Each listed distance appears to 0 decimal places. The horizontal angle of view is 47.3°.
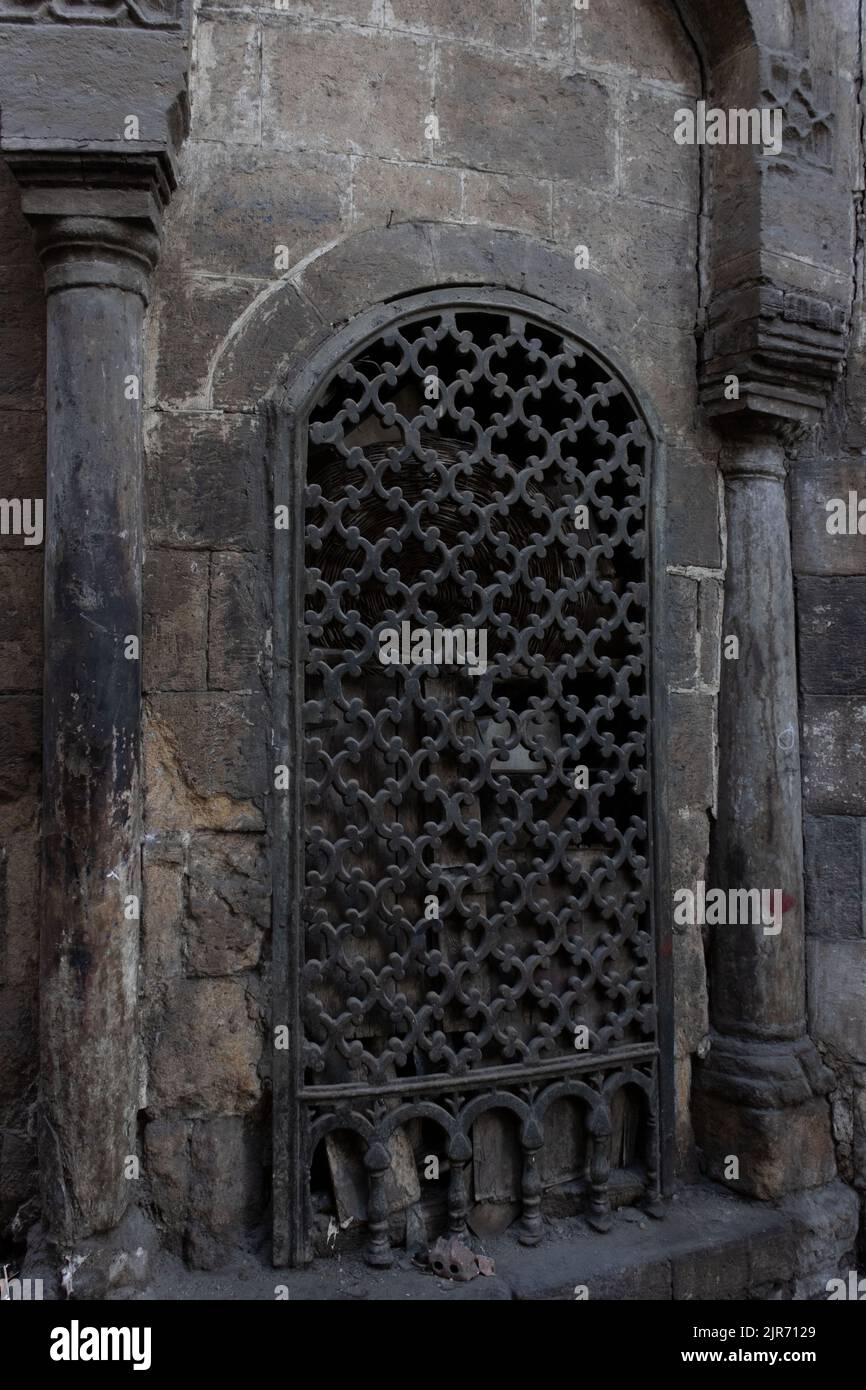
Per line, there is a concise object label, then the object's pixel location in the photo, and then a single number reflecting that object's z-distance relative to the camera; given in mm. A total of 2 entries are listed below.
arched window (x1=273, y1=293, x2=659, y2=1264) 2893
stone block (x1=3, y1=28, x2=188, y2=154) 2541
